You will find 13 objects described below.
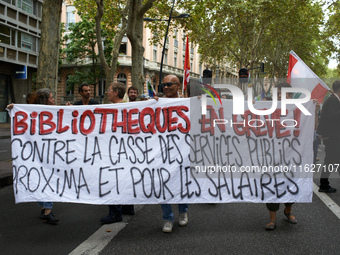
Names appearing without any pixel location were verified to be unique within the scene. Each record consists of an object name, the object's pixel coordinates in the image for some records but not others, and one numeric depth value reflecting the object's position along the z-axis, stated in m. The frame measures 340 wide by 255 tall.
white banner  4.49
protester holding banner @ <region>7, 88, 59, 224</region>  5.23
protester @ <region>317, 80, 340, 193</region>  6.54
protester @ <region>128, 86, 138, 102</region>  6.81
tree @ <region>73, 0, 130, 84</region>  17.04
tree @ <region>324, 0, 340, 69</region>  25.38
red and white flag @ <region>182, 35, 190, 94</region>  12.32
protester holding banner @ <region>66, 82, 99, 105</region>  5.67
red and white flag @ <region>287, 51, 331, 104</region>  4.75
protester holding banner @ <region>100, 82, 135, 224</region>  4.73
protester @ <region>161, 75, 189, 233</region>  4.39
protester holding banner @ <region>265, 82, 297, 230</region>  4.43
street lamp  21.66
